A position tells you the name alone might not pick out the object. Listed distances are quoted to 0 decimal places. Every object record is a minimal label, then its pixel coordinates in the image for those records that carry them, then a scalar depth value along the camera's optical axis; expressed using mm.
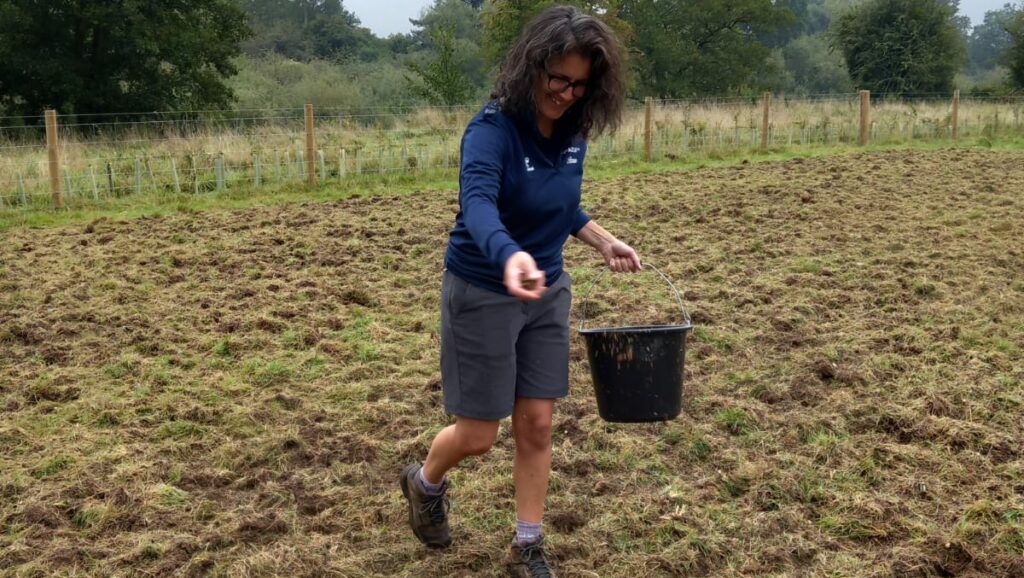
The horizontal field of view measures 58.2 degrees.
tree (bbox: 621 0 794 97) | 38969
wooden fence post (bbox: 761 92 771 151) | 17328
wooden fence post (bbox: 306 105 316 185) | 12812
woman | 2449
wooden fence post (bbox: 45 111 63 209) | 11031
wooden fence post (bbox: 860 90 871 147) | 18516
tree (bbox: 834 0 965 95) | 36406
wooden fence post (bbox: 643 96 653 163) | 15992
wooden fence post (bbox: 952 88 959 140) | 19894
